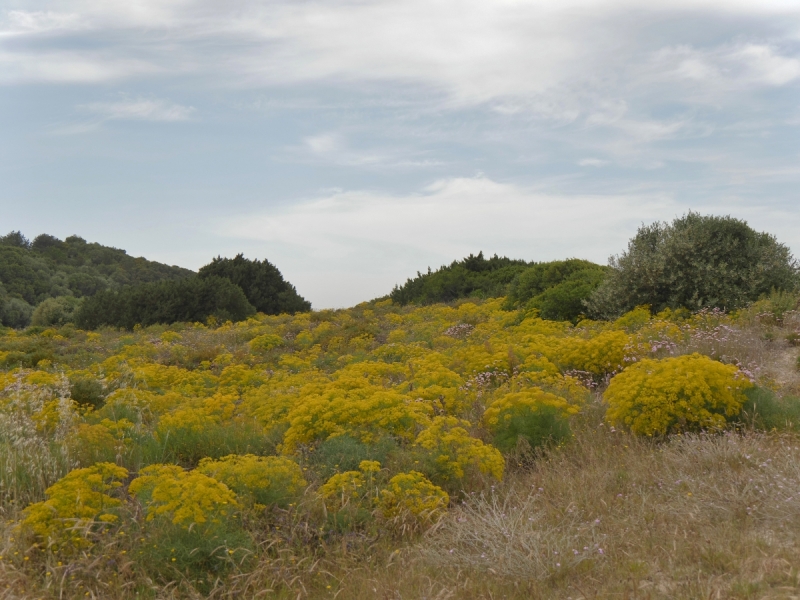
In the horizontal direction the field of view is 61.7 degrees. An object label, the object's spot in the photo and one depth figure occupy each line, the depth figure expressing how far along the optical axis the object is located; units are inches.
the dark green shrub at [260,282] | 1418.6
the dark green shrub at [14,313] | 1742.1
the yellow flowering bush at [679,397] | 251.1
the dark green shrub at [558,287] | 629.9
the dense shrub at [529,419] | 250.2
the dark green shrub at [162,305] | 1079.0
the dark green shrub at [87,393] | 380.2
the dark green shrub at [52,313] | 1302.9
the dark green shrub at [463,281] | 1141.7
